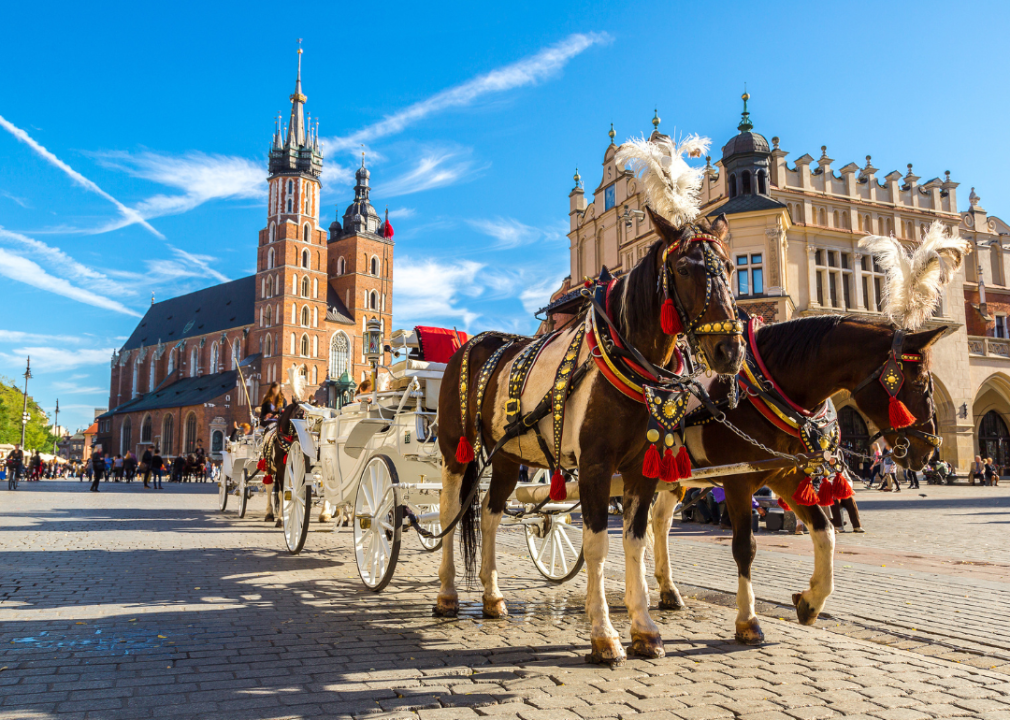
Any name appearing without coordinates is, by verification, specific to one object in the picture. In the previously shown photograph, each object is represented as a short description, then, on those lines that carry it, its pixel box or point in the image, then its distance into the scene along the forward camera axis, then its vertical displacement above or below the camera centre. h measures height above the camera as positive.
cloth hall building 26.73 +8.58
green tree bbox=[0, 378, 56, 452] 57.97 +3.04
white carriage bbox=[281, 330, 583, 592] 5.90 -0.24
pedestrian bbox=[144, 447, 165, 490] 30.55 -0.57
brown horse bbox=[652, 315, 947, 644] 4.34 +0.28
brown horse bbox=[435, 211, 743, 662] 3.52 +0.35
